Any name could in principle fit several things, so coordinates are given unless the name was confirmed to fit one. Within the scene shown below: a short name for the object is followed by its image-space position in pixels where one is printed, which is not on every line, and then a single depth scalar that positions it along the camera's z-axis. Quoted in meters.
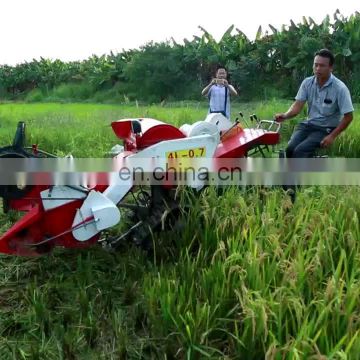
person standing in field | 7.48
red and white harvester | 3.03
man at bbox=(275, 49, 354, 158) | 4.38
